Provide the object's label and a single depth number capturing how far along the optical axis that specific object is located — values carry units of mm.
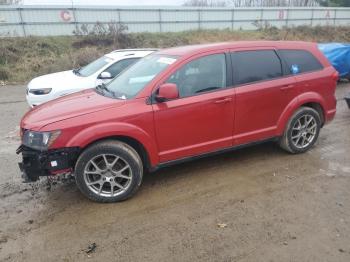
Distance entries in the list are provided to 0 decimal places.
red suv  3893
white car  7875
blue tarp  11200
